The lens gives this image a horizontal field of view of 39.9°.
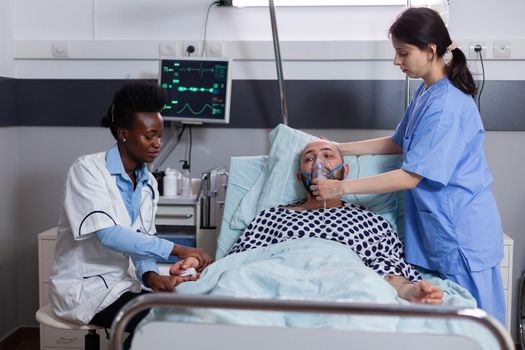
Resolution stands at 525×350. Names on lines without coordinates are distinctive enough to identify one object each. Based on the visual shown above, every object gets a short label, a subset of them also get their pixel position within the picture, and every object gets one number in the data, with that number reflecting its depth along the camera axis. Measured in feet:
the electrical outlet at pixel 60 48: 12.14
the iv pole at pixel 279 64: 10.15
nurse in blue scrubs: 7.92
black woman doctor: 7.36
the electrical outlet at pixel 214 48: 11.90
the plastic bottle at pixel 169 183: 11.19
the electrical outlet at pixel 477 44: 11.55
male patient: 8.28
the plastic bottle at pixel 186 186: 11.33
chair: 7.58
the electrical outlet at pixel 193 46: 11.94
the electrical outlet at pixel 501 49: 11.51
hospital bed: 4.94
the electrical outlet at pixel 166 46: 11.96
